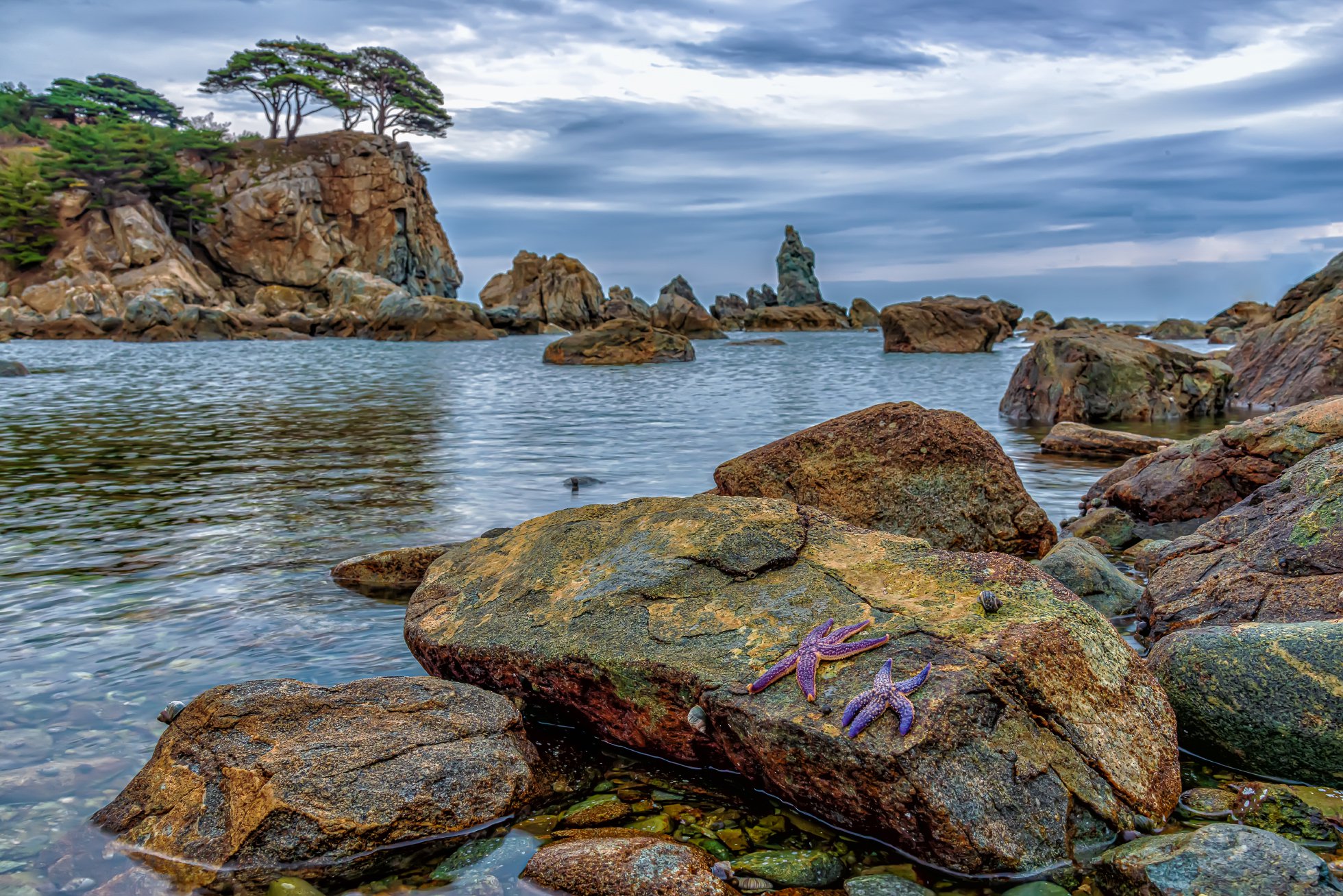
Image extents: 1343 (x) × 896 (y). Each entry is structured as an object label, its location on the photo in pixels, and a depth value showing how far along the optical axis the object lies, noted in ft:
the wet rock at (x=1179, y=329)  194.46
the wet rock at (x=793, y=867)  10.30
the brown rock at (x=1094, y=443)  41.04
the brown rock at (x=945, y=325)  145.79
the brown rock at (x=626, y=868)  9.96
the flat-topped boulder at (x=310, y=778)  10.93
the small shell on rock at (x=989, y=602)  12.40
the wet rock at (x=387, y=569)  22.36
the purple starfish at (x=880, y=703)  10.68
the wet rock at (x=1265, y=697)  11.89
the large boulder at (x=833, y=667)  10.46
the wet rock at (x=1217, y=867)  8.92
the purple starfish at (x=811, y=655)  11.68
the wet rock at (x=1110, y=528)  25.54
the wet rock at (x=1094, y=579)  18.99
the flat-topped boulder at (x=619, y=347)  126.82
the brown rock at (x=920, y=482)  22.94
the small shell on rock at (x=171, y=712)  14.29
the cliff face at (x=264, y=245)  194.49
